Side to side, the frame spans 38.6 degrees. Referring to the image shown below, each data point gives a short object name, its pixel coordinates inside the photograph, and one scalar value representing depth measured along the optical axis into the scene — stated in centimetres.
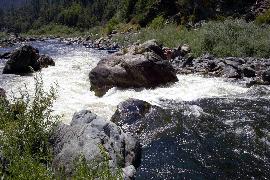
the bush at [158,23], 5139
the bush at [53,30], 11839
